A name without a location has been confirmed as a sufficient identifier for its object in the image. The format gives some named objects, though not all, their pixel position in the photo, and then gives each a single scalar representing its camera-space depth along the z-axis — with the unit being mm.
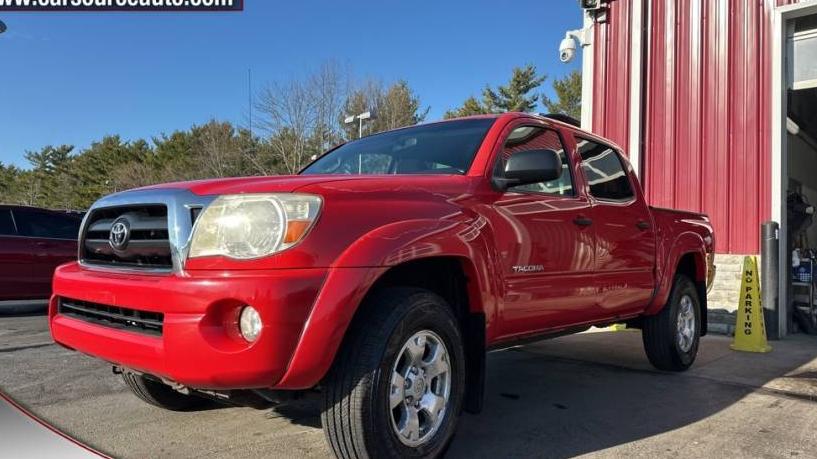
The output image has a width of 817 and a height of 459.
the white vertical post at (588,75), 9602
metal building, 7926
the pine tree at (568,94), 40062
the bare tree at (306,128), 28922
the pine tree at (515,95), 41094
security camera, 9852
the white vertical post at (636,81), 9039
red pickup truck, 2389
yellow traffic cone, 6734
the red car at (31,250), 8555
